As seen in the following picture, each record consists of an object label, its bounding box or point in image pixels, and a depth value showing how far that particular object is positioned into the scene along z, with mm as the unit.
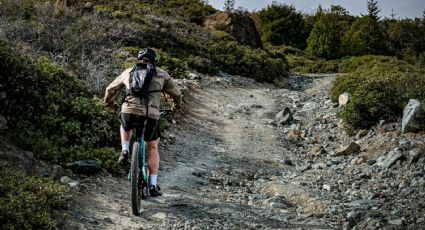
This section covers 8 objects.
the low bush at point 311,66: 38375
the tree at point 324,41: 46938
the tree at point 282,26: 53219
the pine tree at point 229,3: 61078
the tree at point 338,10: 69062
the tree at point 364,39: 48000
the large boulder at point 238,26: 33438
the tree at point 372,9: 71875
